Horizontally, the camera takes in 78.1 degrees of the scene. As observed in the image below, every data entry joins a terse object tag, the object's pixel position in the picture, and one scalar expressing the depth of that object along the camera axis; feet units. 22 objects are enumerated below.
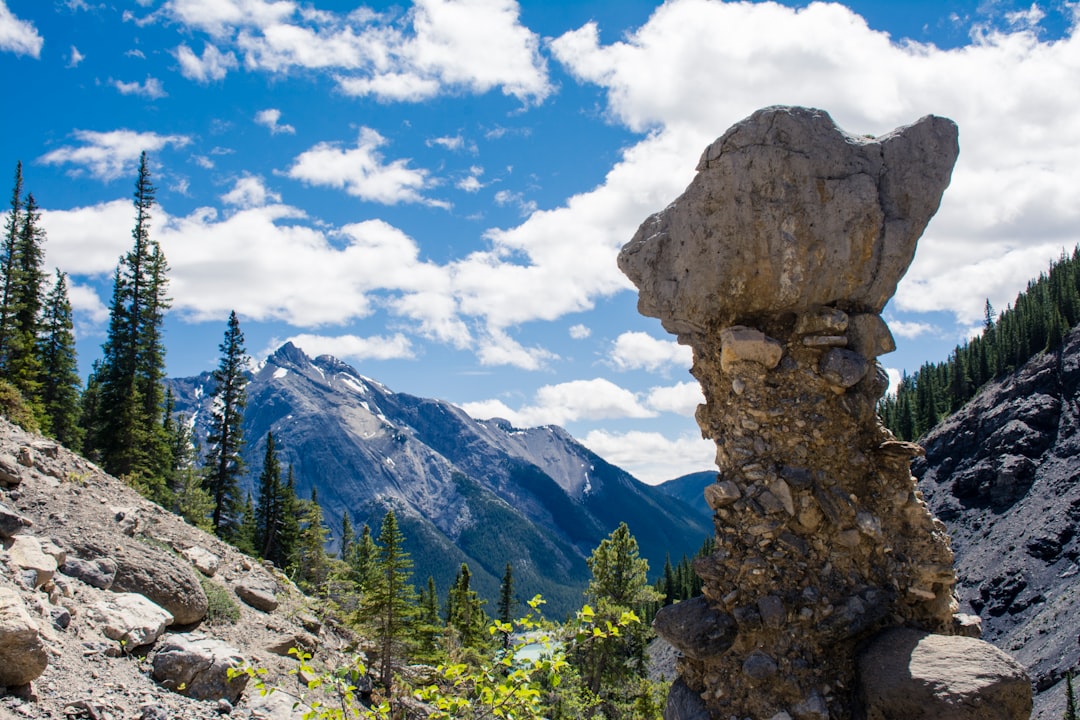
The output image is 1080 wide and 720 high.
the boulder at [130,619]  35.45
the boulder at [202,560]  55.21
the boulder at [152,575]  40.70
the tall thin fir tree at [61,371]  131.44
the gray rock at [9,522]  34.32
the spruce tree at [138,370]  115.85
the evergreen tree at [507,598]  221.46
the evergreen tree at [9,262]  110.83
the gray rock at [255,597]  56.85
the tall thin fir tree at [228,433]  131.34
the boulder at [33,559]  33.17
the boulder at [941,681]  20.01
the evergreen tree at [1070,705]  121.29
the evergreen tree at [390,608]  69.51
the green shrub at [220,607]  47.75
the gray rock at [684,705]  23.88
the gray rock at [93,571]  38.19
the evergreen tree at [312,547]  140.16
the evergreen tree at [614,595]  87.71
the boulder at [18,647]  26.02
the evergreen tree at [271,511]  162.36
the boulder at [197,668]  35.73
